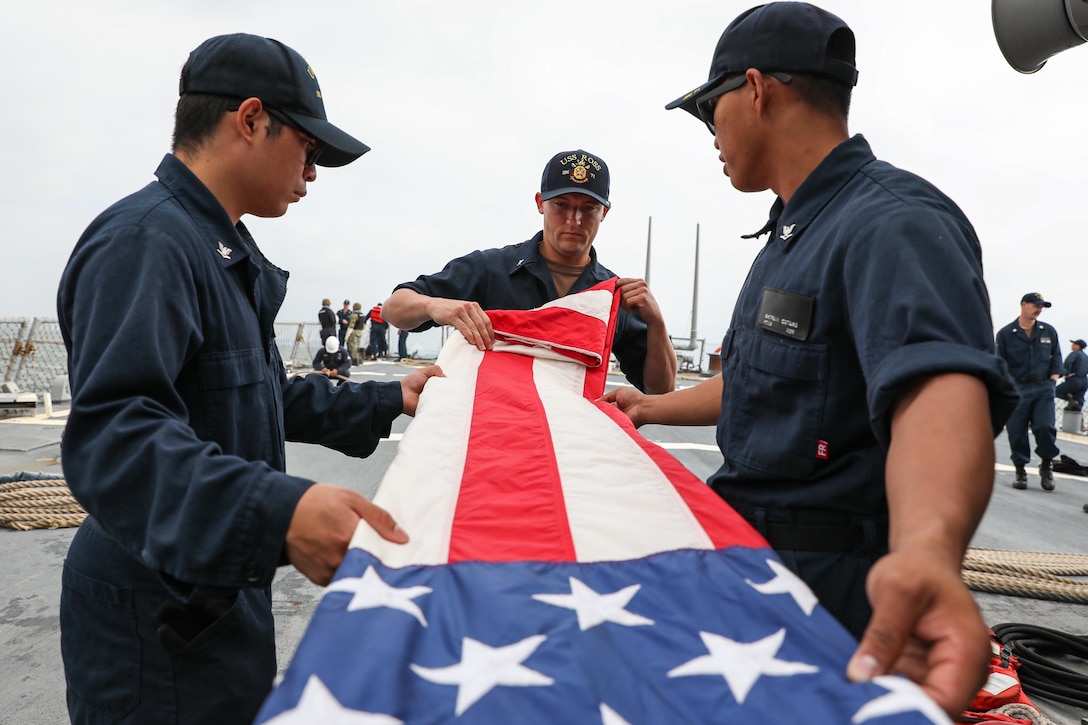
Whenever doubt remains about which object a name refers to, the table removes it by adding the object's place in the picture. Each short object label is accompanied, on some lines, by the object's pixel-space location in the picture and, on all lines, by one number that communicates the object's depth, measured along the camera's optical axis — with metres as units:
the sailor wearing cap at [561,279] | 2.82
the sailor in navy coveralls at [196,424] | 1.16
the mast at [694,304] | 23.38
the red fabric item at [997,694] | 2.31
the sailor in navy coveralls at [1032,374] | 7.84
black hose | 2.86
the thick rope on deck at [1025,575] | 4.06
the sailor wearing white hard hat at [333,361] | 11.26
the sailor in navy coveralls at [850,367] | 0.85
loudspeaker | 2.28
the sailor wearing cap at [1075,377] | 12.17
